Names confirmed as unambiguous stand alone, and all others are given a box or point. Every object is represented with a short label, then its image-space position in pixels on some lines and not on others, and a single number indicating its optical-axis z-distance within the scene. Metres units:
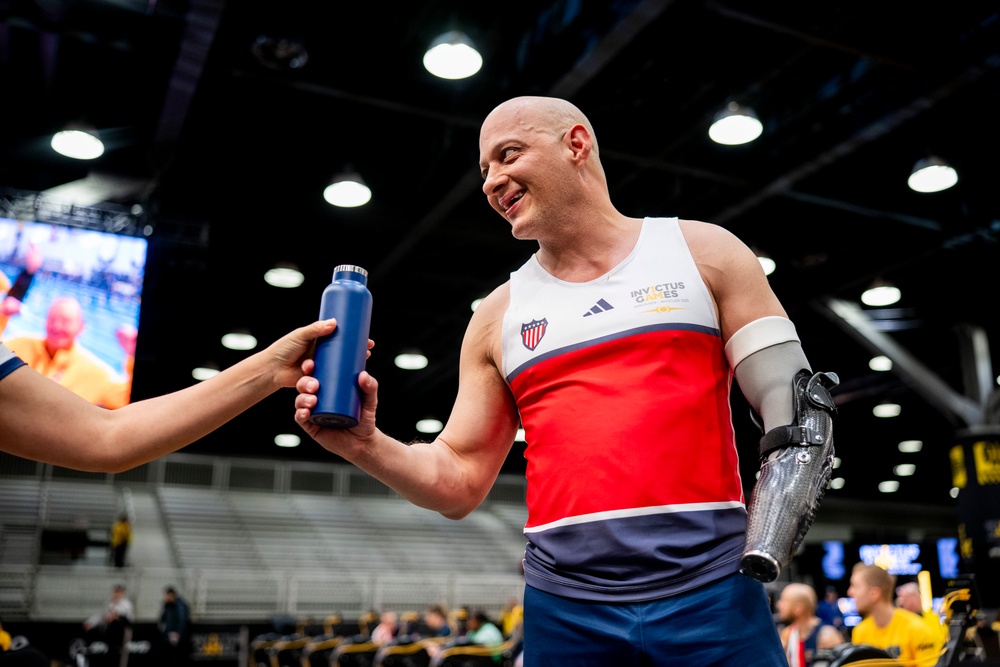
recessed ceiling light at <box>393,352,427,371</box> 13.95
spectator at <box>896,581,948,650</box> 9.20
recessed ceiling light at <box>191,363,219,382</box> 14.55
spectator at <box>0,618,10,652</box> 6.40
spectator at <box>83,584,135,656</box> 12.14
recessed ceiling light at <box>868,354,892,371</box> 15.20
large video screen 6.12
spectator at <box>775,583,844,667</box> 6.83
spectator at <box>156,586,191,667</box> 13.13
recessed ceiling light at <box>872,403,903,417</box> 18.23
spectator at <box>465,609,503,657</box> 10.74
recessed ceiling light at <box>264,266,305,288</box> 10.05
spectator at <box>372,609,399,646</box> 13.06
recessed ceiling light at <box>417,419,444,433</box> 20.39
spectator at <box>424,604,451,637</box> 12.70
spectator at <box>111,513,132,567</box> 17.58
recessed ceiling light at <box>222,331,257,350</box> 13.12
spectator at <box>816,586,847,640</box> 14.04
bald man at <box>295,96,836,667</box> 1.51
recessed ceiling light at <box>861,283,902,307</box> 10.65
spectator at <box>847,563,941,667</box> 6.22
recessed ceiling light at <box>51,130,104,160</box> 7.01
